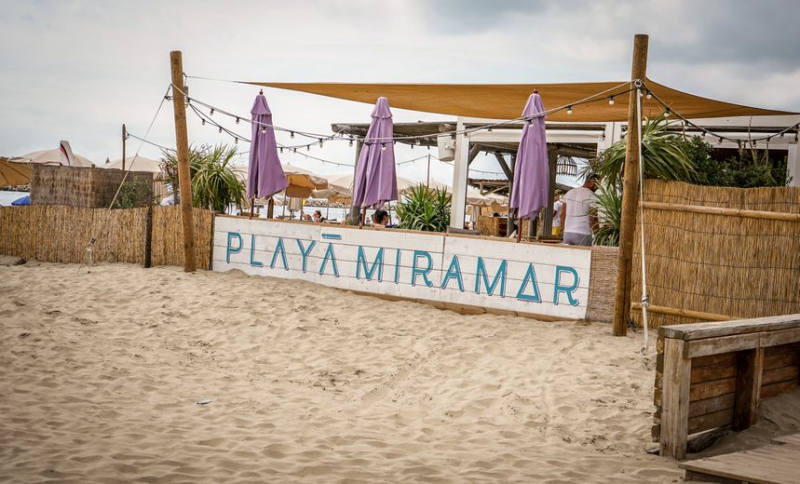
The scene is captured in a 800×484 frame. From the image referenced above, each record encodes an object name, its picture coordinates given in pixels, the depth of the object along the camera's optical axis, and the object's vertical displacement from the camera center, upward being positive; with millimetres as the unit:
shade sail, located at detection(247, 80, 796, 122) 8734 +1689
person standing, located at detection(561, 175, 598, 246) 8953 +88
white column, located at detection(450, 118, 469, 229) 13836 +654
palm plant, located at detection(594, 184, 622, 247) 8391 +115
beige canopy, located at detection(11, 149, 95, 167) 20273 +1123
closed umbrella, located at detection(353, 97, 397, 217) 9789 +744
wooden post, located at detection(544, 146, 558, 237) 14270 +714
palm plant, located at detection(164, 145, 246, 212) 12219 +401
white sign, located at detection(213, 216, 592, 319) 8125 -661
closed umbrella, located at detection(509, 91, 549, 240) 8375 +651
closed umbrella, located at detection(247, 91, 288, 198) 10734 +841
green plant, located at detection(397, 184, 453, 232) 11297 +63
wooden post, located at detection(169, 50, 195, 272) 10617 +719
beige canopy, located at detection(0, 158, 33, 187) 19906 +602
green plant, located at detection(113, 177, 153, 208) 12664 +105
